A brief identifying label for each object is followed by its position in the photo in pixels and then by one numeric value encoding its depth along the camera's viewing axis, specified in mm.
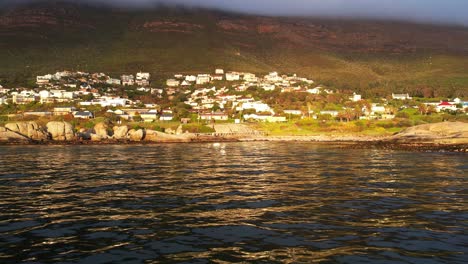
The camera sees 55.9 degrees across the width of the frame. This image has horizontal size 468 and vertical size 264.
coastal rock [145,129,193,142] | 96269
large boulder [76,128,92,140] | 95338
